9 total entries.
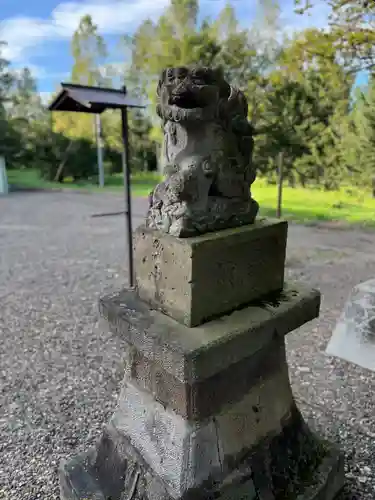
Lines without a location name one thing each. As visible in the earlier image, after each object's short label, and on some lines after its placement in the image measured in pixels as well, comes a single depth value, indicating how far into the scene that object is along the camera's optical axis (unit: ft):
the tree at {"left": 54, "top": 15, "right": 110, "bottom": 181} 63.82
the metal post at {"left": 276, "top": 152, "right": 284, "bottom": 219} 27.27
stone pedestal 5.44
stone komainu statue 5.38
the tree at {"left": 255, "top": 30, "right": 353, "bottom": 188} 35.40
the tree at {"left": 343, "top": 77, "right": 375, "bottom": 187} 35.09
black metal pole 15.90
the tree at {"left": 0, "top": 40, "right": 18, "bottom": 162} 56.24
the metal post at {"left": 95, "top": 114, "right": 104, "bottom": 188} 59.21
